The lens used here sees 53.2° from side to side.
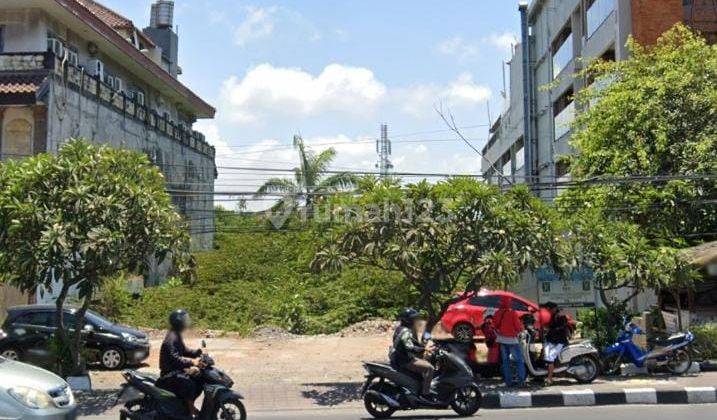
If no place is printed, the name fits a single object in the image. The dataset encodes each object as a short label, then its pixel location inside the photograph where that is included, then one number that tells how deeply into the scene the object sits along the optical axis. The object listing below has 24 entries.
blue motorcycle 13.24
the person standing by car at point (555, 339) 12.57
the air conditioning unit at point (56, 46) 22.39
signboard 16.58
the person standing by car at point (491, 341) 12.88
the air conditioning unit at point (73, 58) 22.83
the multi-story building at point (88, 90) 20.84
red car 18.92
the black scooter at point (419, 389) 9.88
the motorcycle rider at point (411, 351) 9.81
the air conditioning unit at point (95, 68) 25.23
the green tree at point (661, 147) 17.62
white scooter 12.69
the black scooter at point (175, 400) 8.30
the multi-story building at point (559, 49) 23.98
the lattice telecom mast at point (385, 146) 63.28
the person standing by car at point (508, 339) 12.41
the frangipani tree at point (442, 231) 12.09
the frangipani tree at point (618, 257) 13.29
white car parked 6.52
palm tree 32.73
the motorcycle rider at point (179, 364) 8.28
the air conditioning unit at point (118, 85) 27.14
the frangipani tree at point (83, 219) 11.65
